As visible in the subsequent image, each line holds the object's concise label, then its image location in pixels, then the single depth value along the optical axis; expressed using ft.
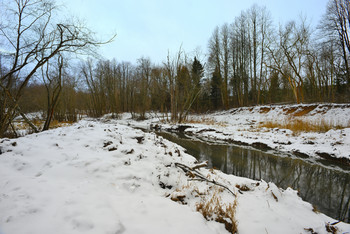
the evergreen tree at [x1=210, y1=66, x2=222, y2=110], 90.89
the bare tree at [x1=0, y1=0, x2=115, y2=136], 17.80
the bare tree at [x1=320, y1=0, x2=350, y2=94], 51.72
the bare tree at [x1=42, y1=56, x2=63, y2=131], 25.84
